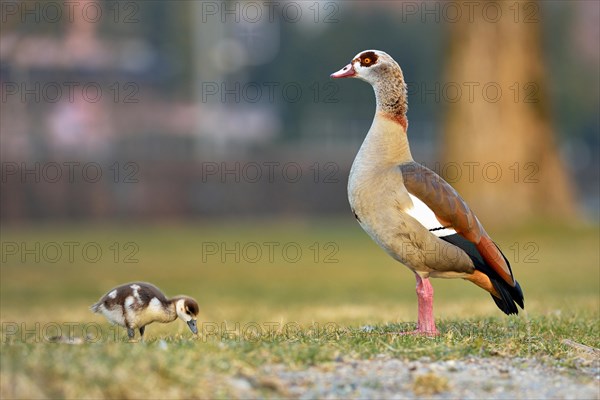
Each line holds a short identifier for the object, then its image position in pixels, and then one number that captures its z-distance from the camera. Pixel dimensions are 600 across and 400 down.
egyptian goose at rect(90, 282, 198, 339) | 15.60
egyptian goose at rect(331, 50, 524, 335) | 15.00
